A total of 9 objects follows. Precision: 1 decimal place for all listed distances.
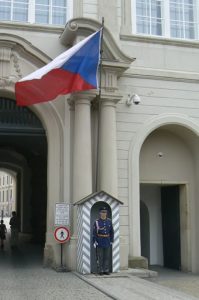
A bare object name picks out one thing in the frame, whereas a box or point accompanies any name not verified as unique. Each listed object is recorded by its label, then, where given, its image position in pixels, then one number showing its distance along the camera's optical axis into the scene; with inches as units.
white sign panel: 487.2
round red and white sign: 480.7
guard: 447.2
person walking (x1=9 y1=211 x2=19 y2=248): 750.5
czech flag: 462.6
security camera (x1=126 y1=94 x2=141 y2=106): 537.7
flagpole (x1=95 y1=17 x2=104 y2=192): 499.8
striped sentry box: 461.7
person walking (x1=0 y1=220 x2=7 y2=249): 752.2
